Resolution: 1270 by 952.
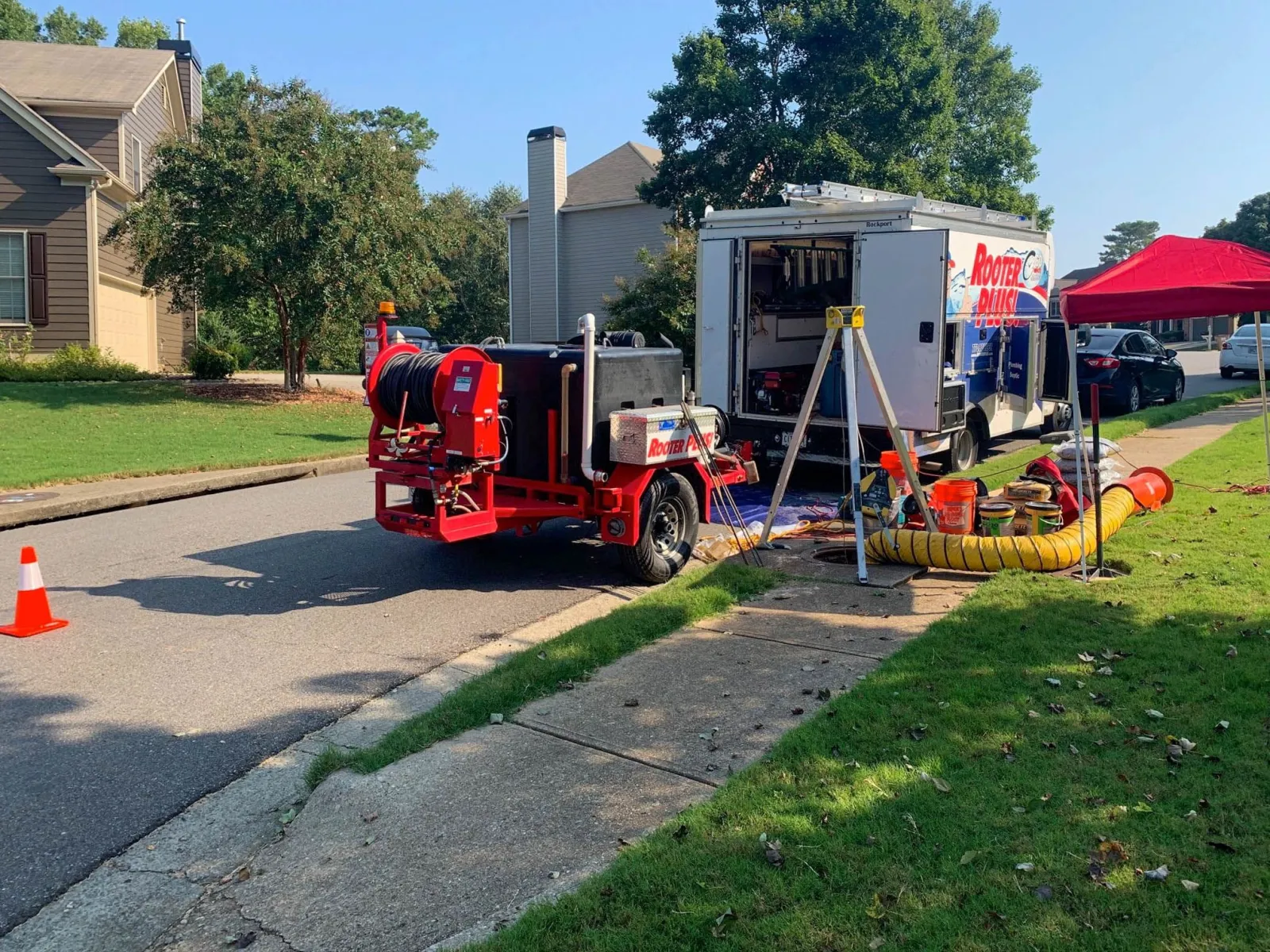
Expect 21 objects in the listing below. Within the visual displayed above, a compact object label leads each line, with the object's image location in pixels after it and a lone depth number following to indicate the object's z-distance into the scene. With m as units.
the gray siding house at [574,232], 32.84
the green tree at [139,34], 56.16
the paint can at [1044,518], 8.35
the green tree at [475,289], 42.31
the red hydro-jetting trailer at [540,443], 7.27
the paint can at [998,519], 8.28
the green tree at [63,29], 57.47
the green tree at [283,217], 19.20
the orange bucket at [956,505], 8.23
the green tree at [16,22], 49.72
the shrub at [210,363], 24.22
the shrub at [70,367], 20.95
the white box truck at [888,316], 10.84
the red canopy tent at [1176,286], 6.59
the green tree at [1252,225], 66.69
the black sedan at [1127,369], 19.34
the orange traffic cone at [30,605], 6.64
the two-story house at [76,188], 23.03
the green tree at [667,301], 22.75
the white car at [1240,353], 27.62
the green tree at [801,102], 25.14
